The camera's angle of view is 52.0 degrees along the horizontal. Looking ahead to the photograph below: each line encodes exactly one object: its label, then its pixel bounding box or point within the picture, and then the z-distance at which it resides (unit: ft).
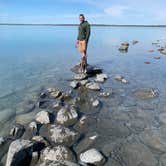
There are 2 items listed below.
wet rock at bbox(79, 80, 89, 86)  31.29
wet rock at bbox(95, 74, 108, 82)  34.04
